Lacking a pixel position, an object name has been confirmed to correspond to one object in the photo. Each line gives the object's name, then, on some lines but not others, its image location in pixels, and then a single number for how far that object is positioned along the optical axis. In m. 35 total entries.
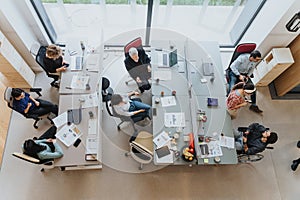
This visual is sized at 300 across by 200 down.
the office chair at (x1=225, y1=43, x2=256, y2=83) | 4.94
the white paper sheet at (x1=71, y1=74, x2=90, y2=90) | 4.66
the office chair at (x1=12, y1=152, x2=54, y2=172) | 4.03
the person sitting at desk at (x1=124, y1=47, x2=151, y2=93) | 4.95
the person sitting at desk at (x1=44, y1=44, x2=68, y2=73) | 4.65
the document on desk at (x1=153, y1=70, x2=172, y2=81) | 4.84
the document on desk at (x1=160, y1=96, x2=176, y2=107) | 4.64
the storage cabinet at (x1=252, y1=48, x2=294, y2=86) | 4.96
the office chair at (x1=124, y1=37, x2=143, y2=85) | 4.93
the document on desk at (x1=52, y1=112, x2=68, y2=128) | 4.37
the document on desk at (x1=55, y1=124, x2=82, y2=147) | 4.22
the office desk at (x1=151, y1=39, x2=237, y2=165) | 4.45
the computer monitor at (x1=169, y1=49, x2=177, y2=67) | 4.91
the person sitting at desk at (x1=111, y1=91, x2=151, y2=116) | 4.50
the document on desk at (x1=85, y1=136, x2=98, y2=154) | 4.18
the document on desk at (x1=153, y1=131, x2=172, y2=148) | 4.39
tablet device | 4.32
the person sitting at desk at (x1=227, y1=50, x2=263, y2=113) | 4.93
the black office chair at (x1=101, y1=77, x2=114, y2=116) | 5.08
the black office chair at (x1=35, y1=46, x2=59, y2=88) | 4.85
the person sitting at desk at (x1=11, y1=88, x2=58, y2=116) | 4.40
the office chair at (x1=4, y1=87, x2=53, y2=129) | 4.34
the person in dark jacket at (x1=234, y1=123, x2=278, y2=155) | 4.40
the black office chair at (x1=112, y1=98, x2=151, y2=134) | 4.71
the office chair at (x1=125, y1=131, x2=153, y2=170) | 4.42
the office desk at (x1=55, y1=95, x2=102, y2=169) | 4.11
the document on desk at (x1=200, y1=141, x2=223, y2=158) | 4.33
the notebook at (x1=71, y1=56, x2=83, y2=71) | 4.82
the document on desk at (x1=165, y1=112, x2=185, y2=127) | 4.50
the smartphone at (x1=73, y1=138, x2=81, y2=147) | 4.20
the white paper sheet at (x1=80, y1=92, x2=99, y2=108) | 4.52
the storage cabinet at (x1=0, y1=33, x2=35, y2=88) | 4.52
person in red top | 4.37
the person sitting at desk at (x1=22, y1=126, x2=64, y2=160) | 3.98
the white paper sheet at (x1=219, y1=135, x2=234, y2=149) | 4.41
